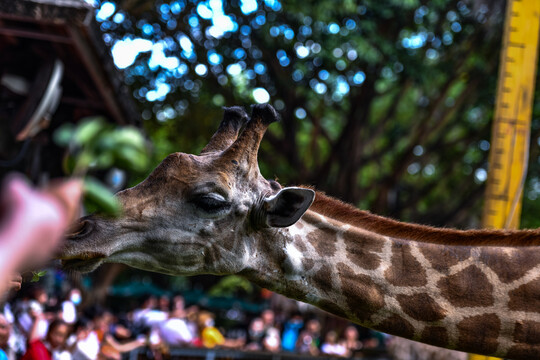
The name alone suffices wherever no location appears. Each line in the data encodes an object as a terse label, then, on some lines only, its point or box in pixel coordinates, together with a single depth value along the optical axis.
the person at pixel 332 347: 15.88
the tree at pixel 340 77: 13.77
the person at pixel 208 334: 13.47
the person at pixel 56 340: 7.39
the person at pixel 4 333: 6.91
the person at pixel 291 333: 16.55
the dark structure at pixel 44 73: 7.43
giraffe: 3.80
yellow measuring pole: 7.64
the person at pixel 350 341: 17.19
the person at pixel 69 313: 8.83
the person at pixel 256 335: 15.68
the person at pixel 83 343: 8.58
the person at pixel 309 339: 16.11
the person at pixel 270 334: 14.64
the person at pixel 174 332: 11.62
